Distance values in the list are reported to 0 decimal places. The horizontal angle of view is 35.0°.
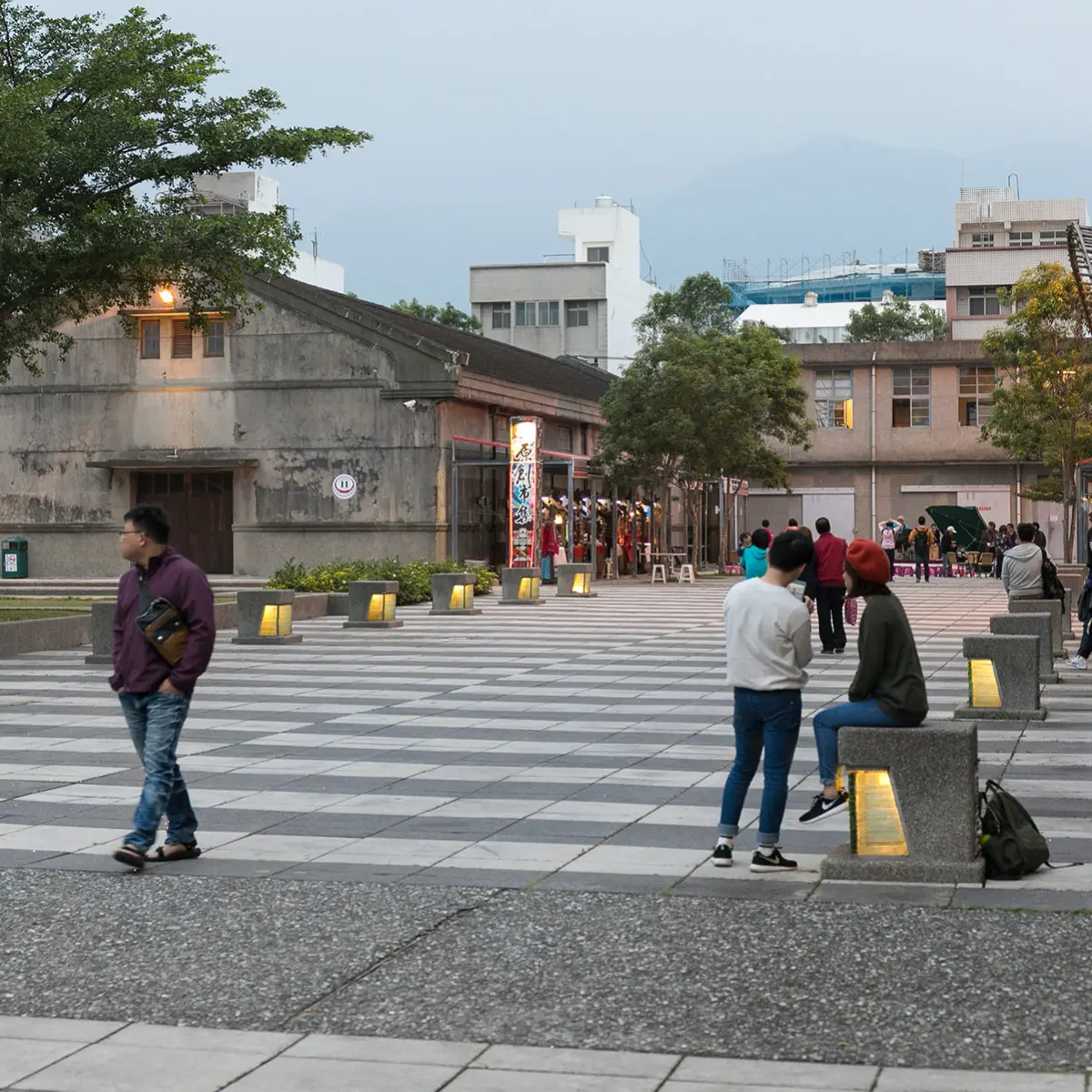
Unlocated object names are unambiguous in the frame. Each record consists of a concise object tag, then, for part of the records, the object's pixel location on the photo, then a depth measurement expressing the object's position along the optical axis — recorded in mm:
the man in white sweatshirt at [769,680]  8062
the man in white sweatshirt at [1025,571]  19188
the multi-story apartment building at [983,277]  76312
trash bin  41719
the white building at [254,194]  80375
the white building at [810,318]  101688
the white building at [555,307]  86688
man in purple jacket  8375
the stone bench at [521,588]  33188
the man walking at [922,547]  45688
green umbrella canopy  55219
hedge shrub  31938
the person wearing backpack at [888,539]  41844
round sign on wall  39938
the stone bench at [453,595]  30078
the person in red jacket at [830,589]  21062
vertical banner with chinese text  37875
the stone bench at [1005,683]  13984
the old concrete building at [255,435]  39562
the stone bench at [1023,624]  16391
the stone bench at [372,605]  26094
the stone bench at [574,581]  37219
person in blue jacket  18859
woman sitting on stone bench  8250
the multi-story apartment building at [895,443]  62812
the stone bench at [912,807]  7746
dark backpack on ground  7703
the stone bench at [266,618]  23328
